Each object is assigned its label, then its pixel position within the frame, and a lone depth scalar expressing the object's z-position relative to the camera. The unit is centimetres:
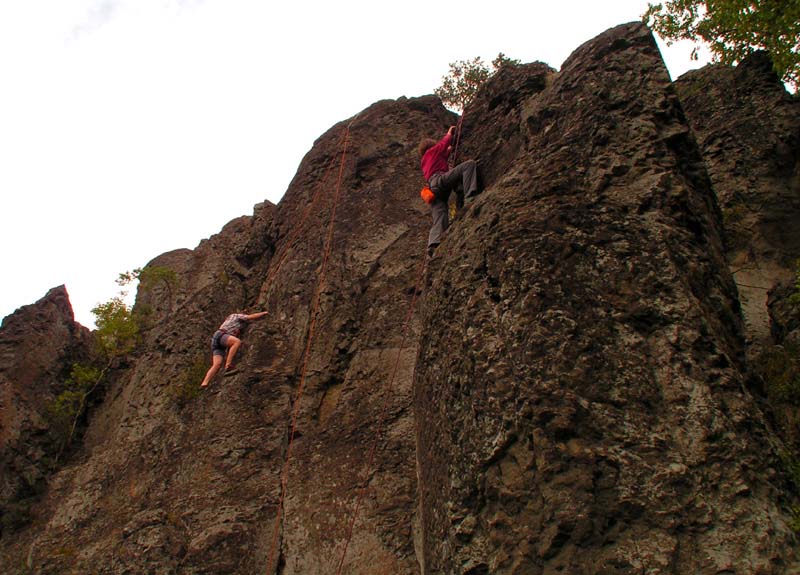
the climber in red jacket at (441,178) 967
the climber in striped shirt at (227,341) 1211
